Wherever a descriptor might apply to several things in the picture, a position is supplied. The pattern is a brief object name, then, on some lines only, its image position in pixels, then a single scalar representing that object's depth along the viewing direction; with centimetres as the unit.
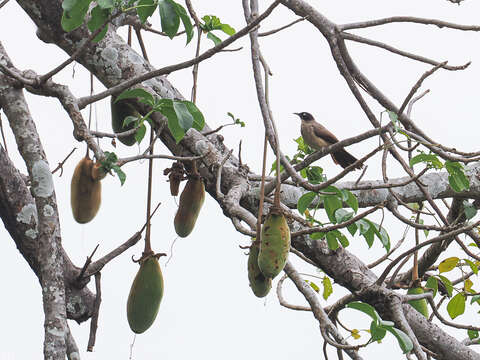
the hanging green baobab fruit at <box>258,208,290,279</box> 1349
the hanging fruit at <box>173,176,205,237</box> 1397
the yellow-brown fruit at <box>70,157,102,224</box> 1381
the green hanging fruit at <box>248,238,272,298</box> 1357
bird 1557
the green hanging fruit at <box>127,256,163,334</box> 1382
